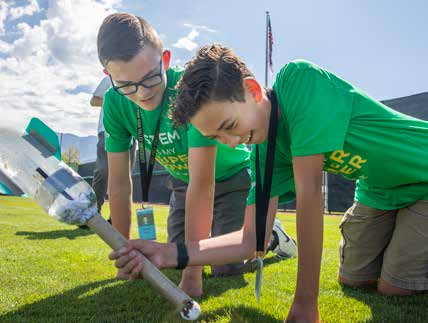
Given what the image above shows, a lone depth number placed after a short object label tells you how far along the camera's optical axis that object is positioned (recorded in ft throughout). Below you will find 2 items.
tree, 244.32
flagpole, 70.25
